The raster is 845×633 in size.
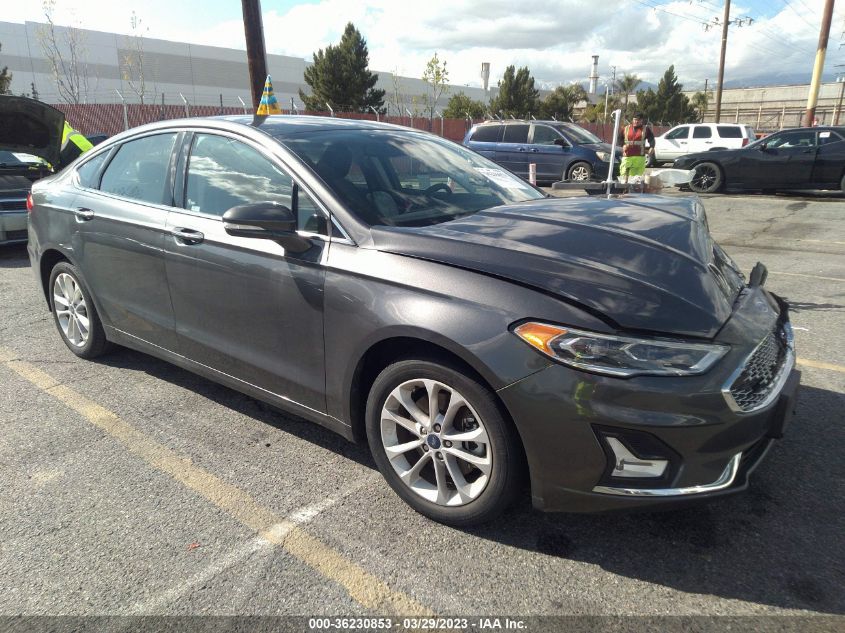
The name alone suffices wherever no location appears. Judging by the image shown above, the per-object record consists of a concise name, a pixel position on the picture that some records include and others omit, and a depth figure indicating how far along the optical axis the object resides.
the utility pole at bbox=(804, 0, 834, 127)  27.20
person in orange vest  11.34
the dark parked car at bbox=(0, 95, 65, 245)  5.82
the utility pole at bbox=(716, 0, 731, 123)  37.09
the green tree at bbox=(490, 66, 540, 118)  53.62
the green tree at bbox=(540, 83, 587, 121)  56.64
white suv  22.14
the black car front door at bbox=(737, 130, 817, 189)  13.60
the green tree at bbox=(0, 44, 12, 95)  32.78
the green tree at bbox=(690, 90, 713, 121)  68.50
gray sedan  2.07
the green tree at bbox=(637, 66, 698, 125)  58.00
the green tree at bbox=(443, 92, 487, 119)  48.22
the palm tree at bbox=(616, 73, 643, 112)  77.56
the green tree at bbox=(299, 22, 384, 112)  44.16
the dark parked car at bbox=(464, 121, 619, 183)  15.44
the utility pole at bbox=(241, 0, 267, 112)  10.04
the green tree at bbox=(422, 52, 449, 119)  48.22
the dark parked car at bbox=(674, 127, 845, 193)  13.38
